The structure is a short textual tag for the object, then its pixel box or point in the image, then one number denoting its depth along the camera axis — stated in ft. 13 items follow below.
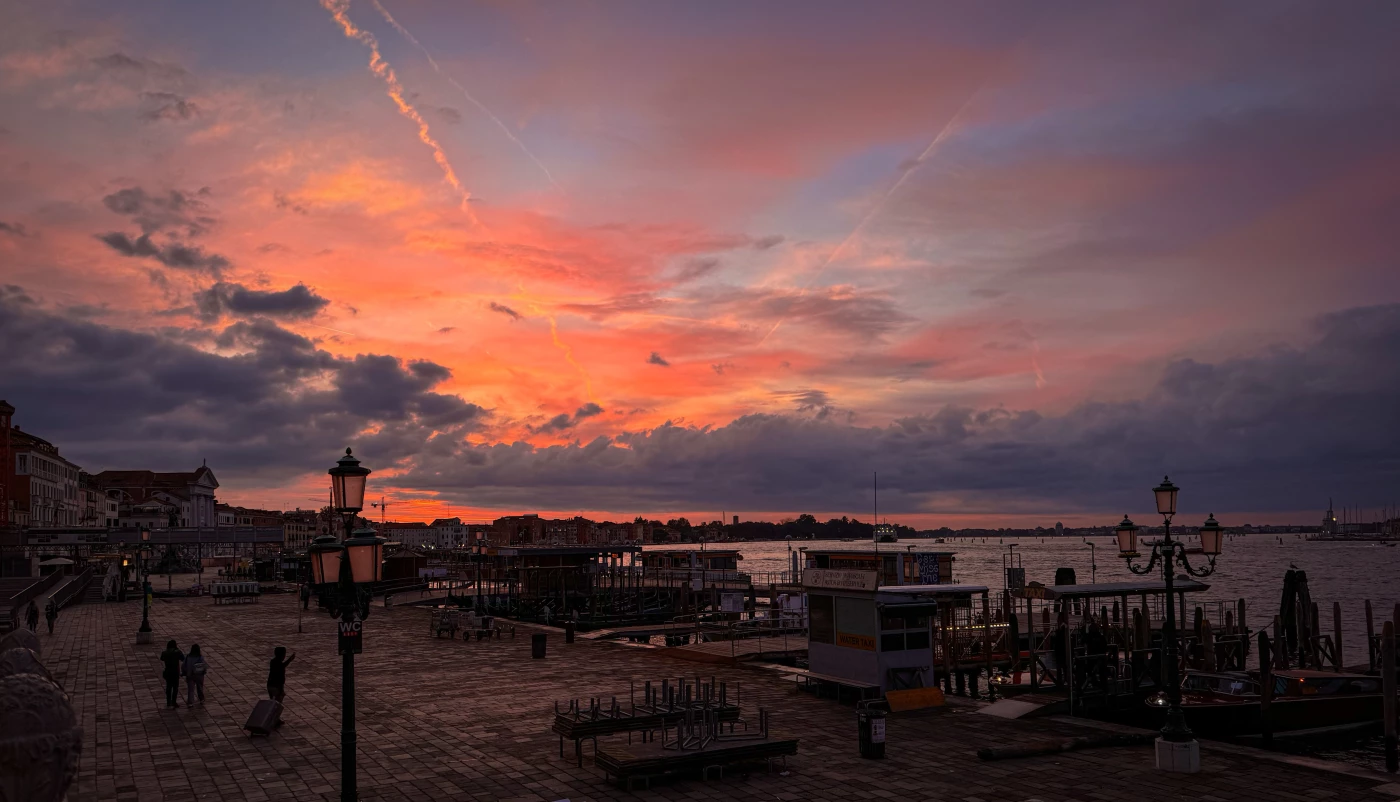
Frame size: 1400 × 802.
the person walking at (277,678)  69.92
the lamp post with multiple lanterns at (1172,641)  52.95
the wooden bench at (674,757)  50.01
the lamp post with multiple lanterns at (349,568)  37.28
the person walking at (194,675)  75.31
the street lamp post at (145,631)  122.62
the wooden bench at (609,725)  55.62
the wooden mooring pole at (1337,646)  119.26
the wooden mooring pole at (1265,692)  74.33
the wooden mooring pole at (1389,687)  57.98
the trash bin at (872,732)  56.44
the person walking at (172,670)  74.54
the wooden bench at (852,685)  73.61
